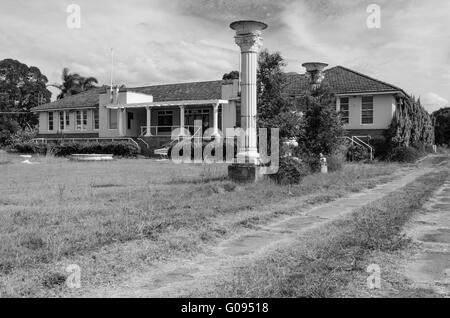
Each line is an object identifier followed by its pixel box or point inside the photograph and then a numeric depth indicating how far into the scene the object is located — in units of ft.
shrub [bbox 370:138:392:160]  91.85
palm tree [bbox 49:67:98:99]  188.55
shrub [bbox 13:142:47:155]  119.55
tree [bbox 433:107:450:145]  213.05
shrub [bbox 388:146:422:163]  84.89
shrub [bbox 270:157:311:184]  43.68
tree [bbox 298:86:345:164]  53.62
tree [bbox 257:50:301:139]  43.98
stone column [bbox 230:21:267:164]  44.04
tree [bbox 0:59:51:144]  200.54
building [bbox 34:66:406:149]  97.45
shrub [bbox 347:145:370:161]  87.51
